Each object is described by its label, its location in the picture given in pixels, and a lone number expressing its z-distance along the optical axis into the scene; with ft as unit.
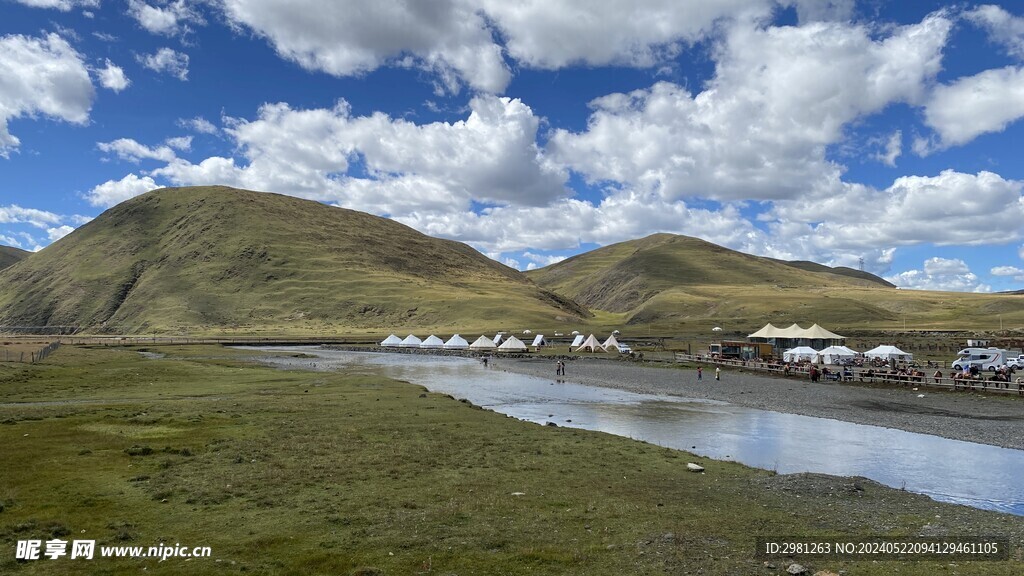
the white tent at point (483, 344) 403.54
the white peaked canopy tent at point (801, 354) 249.75
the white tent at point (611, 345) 359.85
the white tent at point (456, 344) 419.13
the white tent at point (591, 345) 358.64
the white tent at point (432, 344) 418.10
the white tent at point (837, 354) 242.78
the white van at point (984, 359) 204.44
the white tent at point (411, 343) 440.04
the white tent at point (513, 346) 373.40
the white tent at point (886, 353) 236.08
